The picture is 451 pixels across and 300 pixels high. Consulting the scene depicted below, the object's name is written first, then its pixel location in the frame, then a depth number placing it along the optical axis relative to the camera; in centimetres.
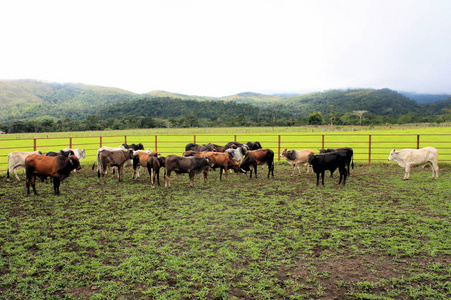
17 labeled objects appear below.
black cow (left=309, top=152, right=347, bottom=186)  993
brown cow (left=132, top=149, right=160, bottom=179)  1105
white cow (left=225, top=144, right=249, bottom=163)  1337
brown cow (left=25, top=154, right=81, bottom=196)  848
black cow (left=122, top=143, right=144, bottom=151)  1384
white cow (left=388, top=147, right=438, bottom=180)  1080
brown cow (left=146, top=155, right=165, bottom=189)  1002
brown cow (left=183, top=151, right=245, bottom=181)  1130
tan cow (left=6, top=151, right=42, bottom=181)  1071
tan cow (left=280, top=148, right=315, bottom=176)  1216
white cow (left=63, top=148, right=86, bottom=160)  1422
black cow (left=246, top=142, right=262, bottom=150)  1436
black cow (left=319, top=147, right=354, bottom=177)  1171
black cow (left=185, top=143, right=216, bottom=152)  1363
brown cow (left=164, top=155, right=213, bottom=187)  994
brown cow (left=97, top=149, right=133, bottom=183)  1071
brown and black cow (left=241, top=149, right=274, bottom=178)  1172
